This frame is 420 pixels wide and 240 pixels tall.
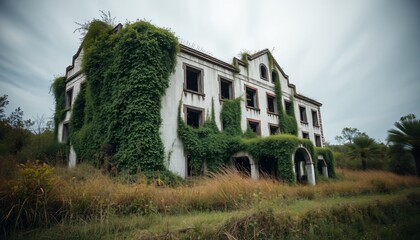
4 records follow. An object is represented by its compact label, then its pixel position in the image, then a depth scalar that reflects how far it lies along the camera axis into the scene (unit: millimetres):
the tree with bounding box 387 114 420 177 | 16922
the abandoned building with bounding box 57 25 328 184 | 13969
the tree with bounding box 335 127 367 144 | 46750
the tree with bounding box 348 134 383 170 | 22984
